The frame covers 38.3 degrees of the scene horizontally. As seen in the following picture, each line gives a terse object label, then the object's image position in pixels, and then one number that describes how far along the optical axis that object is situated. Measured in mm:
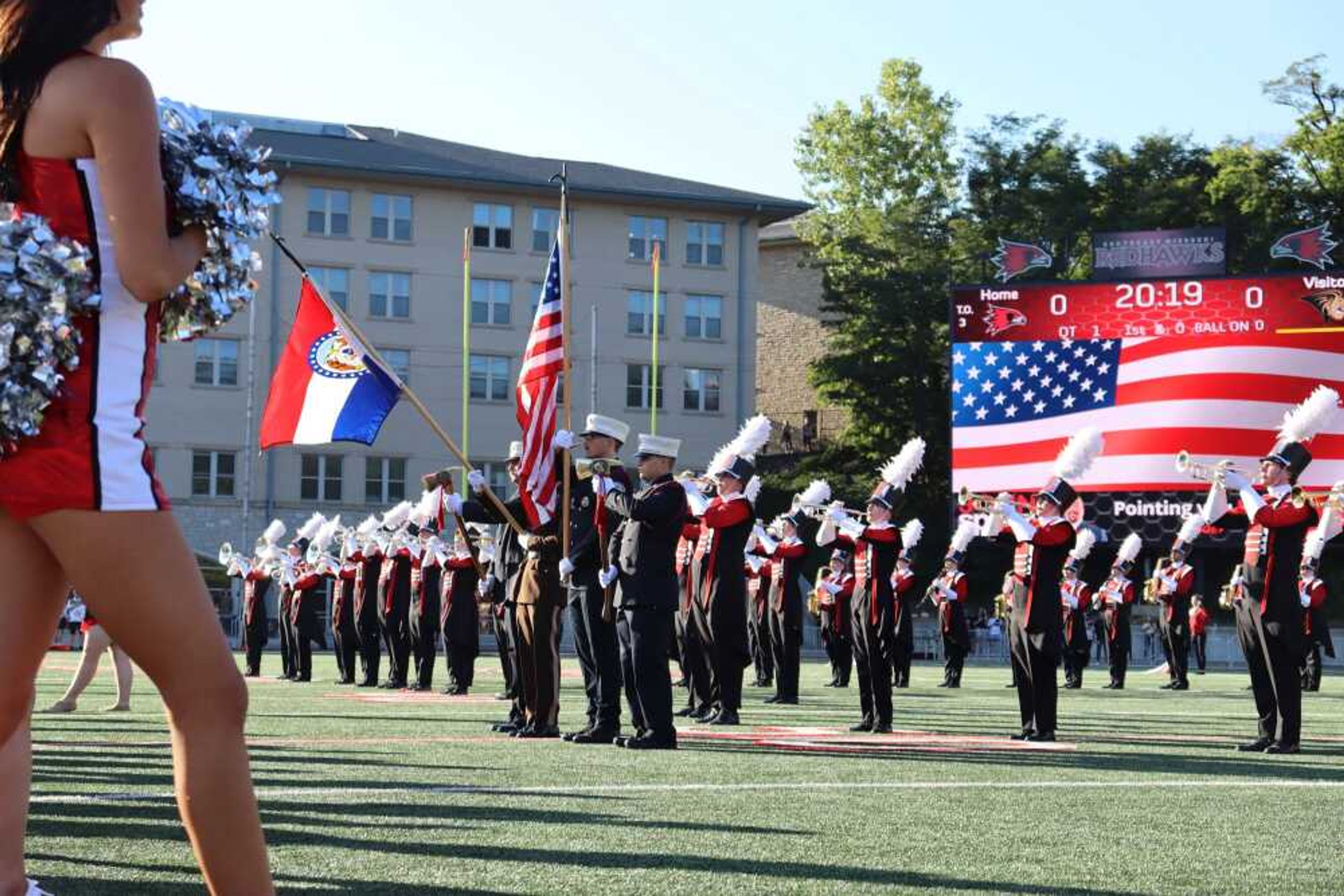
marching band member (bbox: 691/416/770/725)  14148
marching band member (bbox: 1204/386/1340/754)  12094
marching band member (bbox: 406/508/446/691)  20953
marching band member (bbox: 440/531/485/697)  19750
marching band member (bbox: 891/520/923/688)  23734
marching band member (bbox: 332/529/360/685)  22703
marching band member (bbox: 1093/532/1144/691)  25297
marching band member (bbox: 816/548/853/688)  22891
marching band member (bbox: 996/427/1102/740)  12531
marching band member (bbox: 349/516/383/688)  21953
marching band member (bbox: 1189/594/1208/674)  30672
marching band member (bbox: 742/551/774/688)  22297
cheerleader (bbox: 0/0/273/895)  3207
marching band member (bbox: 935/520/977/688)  24734
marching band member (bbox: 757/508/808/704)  18547
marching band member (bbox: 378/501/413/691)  21594
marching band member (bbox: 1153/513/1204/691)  25281
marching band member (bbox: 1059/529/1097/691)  23734
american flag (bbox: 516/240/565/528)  11914
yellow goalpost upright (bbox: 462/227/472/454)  17594
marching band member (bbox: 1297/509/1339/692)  19047
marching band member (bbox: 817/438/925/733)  13211
